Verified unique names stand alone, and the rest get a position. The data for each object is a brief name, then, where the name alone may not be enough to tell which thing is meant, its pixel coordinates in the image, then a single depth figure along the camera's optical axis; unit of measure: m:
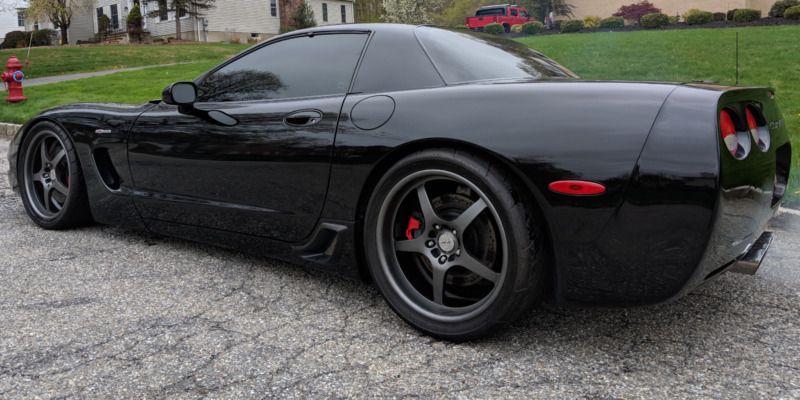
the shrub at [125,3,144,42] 33.19
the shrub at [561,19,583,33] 27.50
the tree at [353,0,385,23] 44.22
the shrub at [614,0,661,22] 34.69
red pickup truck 34.22
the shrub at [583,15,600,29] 29.06
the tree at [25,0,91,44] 29.79
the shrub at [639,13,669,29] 25.31
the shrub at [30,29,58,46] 36.59
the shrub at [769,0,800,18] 23.17
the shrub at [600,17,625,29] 27.98
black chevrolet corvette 2.07
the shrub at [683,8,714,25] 24.47
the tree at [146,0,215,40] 31.28
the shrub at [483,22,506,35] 30.18
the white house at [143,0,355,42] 33.50
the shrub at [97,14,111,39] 36.22
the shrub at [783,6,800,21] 20.39
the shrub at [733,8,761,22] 23.03
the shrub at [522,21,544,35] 27.73
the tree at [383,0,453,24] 37.50
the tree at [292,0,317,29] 35.22
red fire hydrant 12.48
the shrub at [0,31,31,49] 35.94
